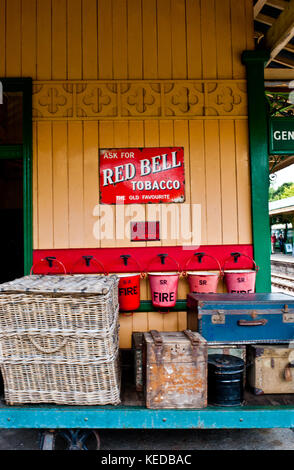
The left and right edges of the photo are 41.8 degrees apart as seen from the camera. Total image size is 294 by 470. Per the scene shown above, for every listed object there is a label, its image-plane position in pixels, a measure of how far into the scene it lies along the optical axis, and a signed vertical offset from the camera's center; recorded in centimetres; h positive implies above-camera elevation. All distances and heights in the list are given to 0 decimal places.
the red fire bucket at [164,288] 356 -41
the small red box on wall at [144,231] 393 +14
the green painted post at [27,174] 392 +74
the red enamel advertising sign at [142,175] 395 +71
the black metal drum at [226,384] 288 -106
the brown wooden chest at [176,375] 279 -95
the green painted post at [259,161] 397 +85
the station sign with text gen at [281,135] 403 +112
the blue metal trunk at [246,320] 314 -64
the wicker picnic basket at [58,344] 271 -70
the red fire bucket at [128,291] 359 -44
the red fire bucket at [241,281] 369 -37
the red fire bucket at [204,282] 365 -37
